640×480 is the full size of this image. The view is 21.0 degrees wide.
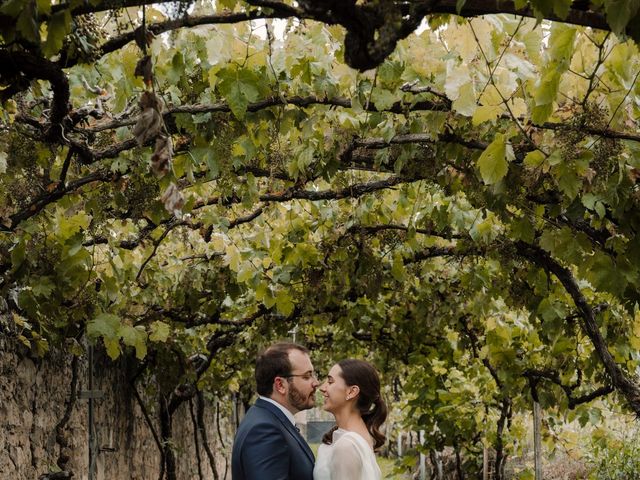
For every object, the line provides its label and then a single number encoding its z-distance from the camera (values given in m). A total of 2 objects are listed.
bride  5.80
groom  5.62
